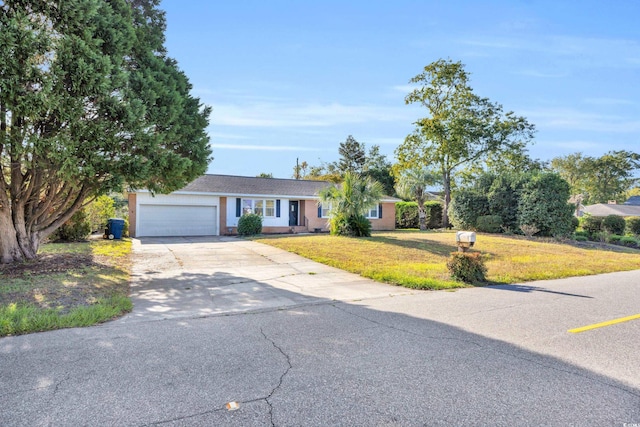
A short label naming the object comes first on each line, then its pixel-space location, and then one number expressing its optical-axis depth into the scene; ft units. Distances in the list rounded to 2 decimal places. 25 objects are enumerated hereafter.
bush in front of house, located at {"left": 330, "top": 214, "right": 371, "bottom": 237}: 58.59
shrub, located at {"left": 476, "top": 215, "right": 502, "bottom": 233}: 71.31
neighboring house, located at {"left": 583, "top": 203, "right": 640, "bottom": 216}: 132.87
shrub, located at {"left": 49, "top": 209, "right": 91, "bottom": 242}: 49.78
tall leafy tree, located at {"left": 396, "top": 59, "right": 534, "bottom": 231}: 87.81
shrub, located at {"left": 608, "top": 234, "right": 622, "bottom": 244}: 76.95
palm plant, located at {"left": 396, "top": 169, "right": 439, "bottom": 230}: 92.95
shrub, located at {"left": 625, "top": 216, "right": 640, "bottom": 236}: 90.76
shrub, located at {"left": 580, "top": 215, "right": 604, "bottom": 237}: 87.90
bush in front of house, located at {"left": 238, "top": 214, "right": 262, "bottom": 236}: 65.31
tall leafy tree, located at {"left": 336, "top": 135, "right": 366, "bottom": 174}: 165.07
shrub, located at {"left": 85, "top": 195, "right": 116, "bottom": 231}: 55.26
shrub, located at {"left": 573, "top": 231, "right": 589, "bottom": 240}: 77.00
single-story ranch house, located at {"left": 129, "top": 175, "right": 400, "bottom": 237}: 65.87
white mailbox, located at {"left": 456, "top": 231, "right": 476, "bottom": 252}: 27.37
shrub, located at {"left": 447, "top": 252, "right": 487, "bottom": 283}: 27.45
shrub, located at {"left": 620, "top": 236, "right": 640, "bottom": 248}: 73.94
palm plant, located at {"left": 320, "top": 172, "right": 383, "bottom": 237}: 58.39
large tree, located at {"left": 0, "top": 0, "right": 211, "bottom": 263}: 22.49
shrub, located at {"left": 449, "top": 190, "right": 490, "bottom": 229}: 75.15
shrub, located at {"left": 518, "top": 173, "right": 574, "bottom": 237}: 65.41
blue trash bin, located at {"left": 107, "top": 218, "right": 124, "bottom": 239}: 56.04
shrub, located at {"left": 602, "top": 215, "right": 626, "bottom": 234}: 88.28
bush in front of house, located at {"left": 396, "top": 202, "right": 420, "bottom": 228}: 97.04
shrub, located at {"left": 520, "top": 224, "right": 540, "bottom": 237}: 66.52
